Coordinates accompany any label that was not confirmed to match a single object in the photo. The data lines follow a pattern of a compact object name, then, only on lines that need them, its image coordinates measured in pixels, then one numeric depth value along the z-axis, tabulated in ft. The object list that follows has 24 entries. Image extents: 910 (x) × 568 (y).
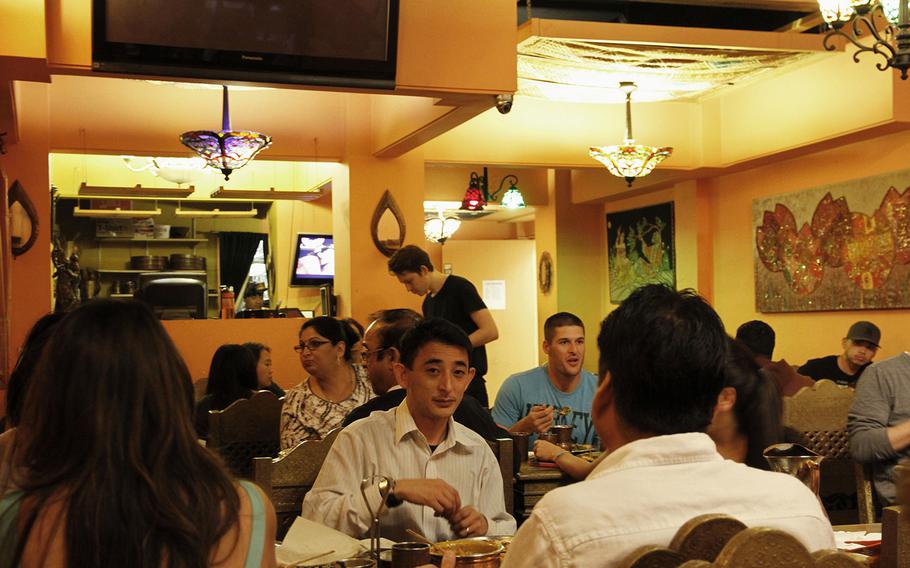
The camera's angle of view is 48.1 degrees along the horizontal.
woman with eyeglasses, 15.34
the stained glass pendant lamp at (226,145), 22.82
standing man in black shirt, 22.21
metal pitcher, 8.30
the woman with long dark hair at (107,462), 4.97
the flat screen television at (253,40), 17.44
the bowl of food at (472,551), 7.70
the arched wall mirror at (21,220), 25.04
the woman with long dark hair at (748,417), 7.61
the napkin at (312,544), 8.09
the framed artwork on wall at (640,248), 38.06
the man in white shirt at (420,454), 9.64
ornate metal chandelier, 14.93
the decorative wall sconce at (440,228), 44.44
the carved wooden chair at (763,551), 4.39
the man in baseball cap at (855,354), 24.90
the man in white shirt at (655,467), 5.01
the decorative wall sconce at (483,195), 38.14
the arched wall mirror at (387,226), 28.35
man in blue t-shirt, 16.65
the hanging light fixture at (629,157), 27.84
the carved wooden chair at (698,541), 4.62
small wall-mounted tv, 40.06
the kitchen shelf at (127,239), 41.06
